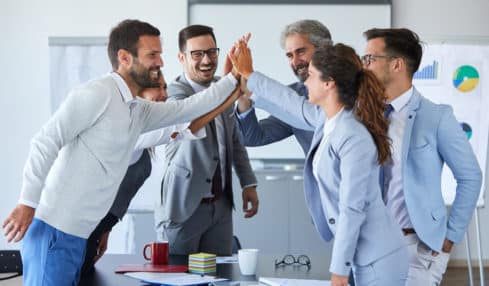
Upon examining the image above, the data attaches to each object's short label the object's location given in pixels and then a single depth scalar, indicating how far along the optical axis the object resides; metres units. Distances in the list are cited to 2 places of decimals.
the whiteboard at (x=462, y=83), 5.85
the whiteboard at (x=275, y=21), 6.30
